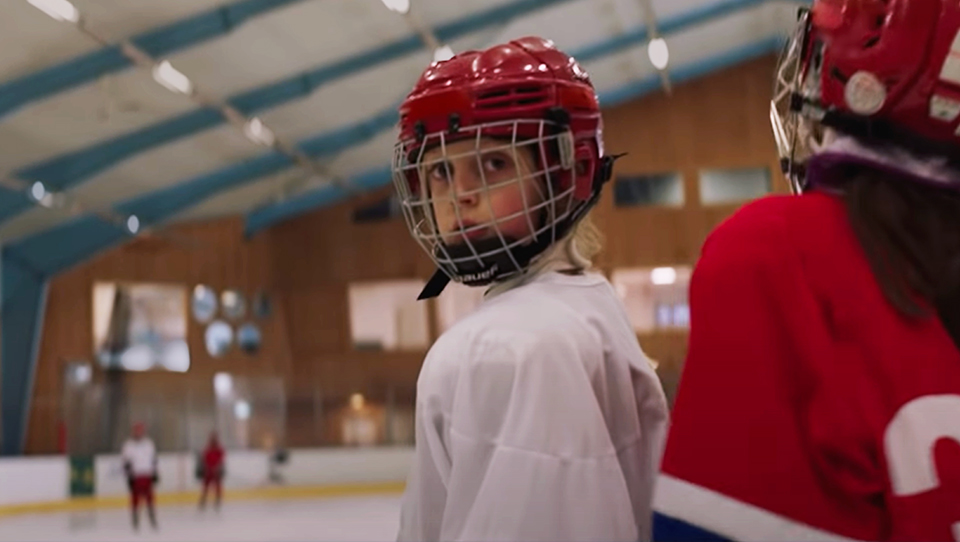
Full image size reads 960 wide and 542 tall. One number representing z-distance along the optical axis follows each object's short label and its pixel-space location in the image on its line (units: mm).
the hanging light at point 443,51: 14041
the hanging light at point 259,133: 15258
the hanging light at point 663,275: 18312
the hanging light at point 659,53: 16422
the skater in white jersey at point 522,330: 1283
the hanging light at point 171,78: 12812
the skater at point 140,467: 11182
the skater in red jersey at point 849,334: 1036
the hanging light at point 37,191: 14695
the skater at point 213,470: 13430
